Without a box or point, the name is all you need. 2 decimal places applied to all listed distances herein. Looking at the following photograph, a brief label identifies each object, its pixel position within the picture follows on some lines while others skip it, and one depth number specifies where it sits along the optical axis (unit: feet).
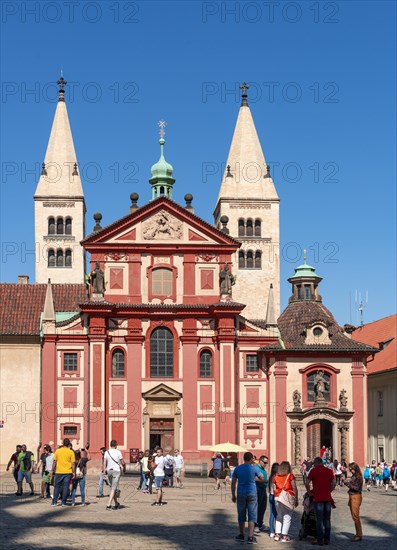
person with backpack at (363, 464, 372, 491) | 169.89
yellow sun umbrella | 149.97
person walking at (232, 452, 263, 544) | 67.22
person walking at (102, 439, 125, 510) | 86.58
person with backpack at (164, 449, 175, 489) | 123.34
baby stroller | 67.87
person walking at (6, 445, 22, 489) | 103.86
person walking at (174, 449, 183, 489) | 133.08
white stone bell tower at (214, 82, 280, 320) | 280.31
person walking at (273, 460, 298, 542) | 67.82
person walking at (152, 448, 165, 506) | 96.84
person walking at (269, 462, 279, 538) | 69.92
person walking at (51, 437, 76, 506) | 86.74
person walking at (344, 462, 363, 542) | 71.41
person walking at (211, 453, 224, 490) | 139.95
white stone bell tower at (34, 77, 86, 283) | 285.84
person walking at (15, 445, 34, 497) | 102.37
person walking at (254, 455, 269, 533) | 73.15
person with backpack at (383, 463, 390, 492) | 161.34
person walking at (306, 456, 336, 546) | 66.54
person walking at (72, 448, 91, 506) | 90.33
